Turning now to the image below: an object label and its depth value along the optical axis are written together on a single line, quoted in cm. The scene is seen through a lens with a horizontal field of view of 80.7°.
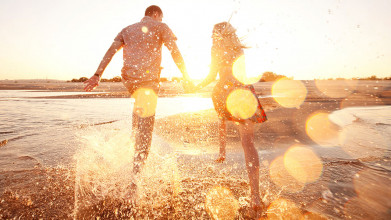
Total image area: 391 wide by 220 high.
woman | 238
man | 275
